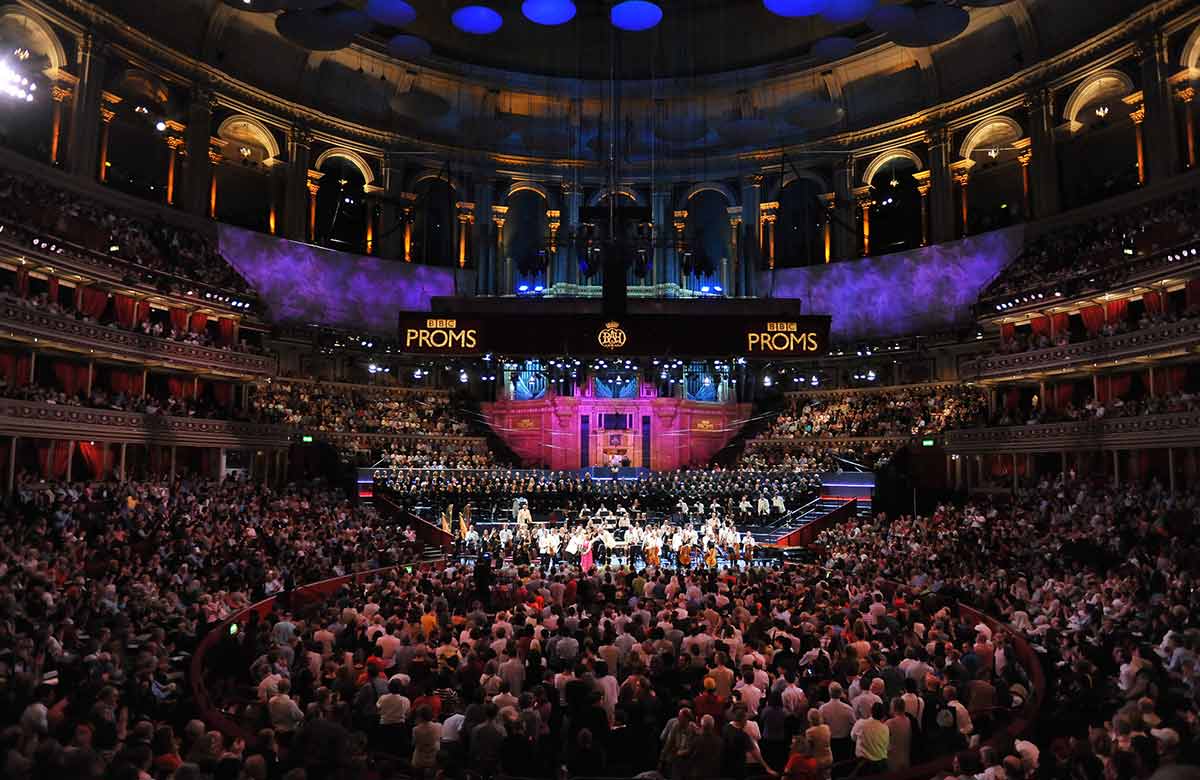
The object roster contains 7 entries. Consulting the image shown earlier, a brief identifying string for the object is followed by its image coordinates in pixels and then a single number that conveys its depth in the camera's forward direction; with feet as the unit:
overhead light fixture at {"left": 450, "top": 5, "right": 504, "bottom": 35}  104.80
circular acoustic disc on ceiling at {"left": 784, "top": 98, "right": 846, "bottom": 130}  125.08
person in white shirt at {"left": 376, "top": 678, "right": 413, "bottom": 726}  34.63
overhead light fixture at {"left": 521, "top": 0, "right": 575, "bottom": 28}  102.32
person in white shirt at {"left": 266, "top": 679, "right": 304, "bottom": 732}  34.35
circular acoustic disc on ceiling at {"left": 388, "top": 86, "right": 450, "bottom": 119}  123.95
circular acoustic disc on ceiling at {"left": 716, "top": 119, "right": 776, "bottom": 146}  139.13
